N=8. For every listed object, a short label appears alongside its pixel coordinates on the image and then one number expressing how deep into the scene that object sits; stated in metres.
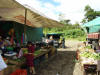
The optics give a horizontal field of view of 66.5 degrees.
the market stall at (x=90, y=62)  3.05
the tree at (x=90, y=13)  25.87
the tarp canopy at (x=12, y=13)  2.62
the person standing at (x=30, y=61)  3.26
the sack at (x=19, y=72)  2.56
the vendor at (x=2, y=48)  3.31
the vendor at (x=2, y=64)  1.26
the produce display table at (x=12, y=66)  2.52
